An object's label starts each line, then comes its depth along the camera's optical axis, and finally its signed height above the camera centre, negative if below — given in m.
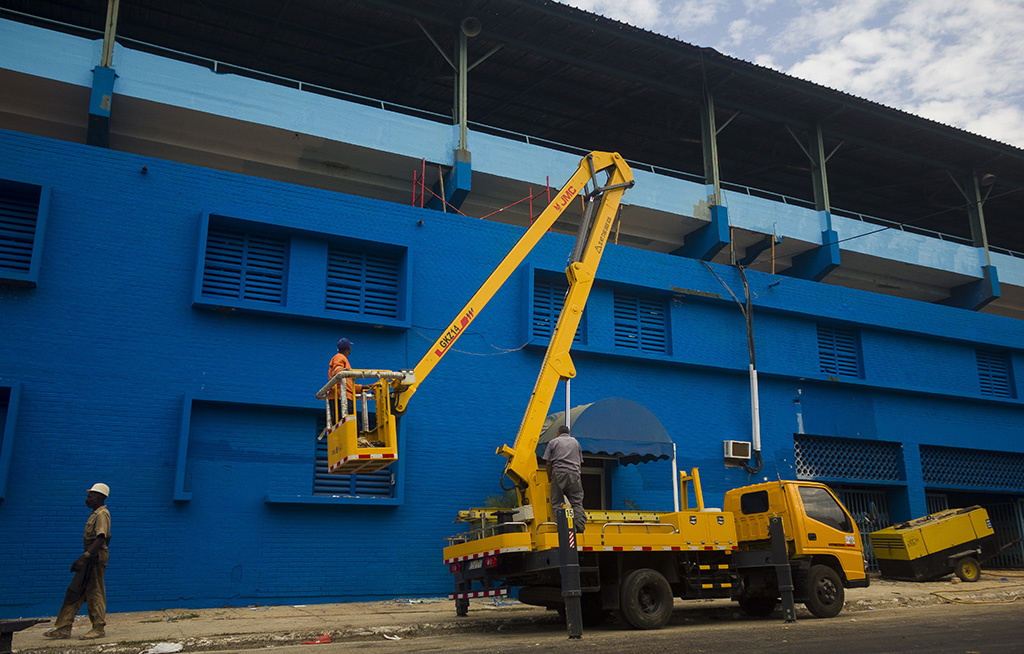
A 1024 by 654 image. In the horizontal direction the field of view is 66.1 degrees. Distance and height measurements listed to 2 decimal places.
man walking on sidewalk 9.50 -0.37
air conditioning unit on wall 17.38 +1.99
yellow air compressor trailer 16.73 -0.08
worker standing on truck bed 10.23 +0.89
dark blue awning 13.73 +1.95
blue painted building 12.47 +3.99
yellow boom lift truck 9.77 +0.10
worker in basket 9.57 +1.87
